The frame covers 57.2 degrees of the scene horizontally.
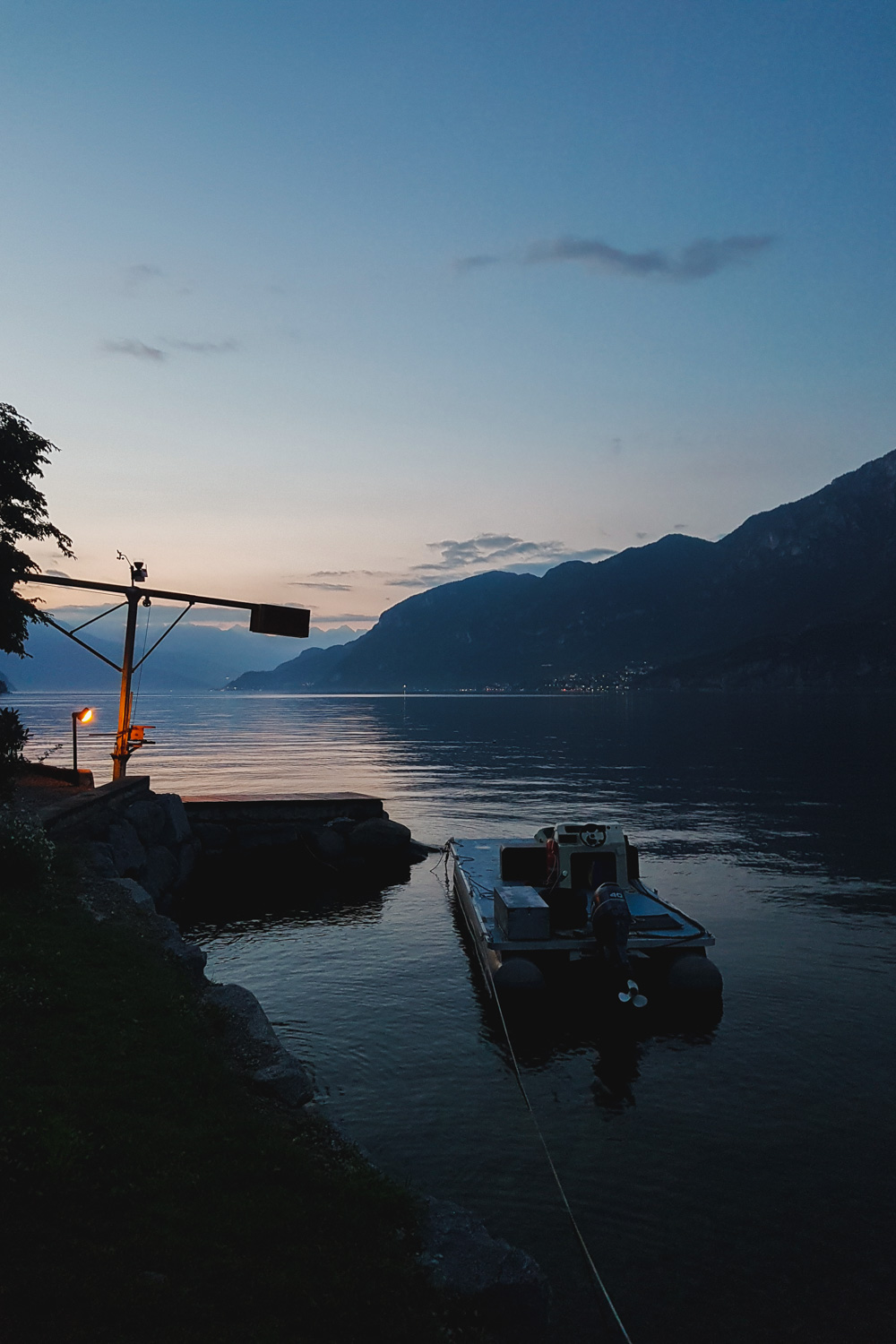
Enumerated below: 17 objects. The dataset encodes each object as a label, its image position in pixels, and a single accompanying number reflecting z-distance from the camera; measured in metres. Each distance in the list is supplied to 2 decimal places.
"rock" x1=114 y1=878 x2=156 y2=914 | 22.19
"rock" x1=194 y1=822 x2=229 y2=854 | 39.12
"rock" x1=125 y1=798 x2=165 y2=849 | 31.97
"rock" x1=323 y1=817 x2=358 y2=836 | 40.72
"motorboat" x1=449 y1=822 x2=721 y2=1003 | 20.58
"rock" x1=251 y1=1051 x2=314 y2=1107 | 12.13
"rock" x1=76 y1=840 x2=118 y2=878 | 24.25
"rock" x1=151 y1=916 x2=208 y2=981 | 17.56
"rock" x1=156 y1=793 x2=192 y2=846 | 34.97
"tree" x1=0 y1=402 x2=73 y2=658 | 26.77
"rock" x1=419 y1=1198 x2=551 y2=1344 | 8.06
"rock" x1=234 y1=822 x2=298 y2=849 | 39.88
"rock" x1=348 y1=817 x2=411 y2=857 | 40.03
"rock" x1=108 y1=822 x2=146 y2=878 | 27.76
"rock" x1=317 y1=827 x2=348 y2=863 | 39.47
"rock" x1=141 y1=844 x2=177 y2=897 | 29.89
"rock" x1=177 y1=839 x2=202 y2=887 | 34.50
